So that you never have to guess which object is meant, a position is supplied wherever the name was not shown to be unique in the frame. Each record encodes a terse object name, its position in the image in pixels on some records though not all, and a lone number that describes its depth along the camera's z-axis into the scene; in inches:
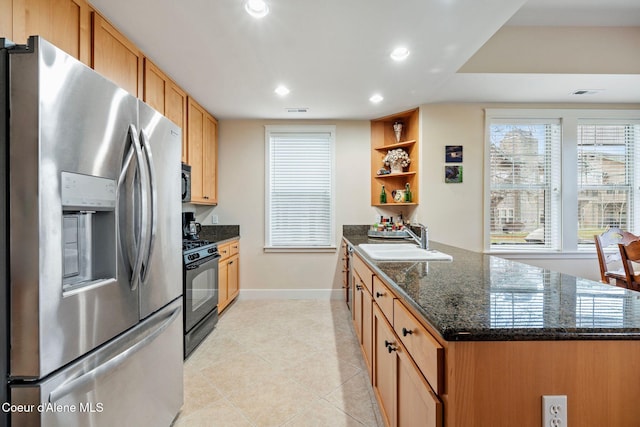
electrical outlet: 29.8
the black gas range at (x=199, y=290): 94.0
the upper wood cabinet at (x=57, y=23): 52.1
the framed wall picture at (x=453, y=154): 137.4
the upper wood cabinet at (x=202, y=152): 127.0
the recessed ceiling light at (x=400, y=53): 87.6
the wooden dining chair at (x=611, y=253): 100.9
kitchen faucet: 90.3
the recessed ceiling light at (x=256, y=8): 67.1
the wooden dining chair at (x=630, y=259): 90.5
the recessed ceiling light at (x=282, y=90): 115.8
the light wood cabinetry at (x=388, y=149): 150.7
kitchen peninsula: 29.9
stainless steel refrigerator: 34.3
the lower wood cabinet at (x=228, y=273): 130.3
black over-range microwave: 114.3
